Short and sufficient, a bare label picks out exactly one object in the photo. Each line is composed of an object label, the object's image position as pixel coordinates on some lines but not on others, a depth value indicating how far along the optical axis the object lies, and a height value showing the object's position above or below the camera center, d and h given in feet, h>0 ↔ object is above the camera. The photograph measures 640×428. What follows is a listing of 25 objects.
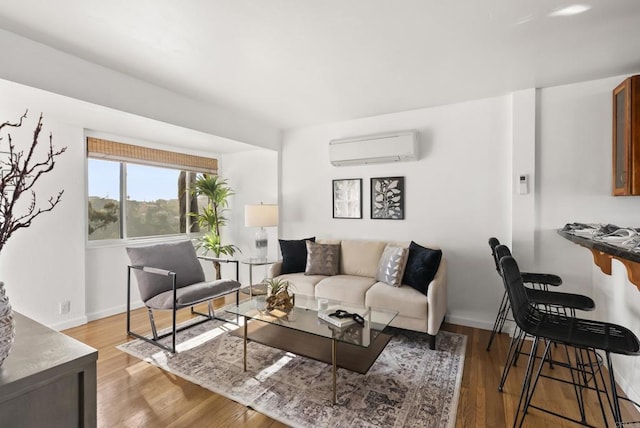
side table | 12.90 -3.19
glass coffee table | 6.91 -2.72
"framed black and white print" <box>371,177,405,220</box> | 12.42 +0.59
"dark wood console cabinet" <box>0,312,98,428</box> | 2.75 -1.60
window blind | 11.55 +2.47
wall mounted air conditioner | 11.80 +2.55
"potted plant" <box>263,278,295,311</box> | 8.56 -2.38
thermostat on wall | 10.03 +0.85
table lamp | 13.24 -0.23
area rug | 6.37 -4.08
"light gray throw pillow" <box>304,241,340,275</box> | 12.10 -1.83
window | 11.89 +0.92
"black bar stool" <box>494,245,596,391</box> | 7.13 -2.16
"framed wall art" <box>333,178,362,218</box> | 13.33 +0.64
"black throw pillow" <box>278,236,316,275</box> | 12.53 -1.75
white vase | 2.91 -1.07
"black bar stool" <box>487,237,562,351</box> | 8.55 -1.94
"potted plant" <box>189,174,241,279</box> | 14.74 -0.02
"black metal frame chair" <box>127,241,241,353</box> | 9.08 -2.26
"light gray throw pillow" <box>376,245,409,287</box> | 10.36 -1.84
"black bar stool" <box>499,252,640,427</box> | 4.87 -2.10
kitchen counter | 5.06 -0.72
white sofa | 9.16 -2.53
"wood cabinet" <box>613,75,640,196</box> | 7.77 +1.93
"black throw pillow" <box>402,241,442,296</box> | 9.73 -1.80
